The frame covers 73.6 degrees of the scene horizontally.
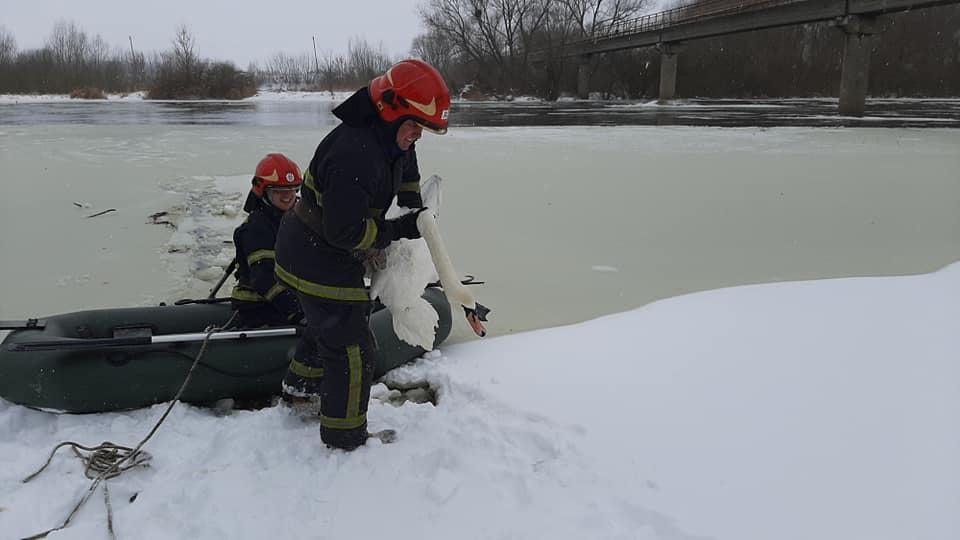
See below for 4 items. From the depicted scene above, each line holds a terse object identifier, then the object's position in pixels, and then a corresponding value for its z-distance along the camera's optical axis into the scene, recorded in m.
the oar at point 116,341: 2.27
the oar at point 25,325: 2.46
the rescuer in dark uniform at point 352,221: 1.84
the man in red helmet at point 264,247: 2.72
